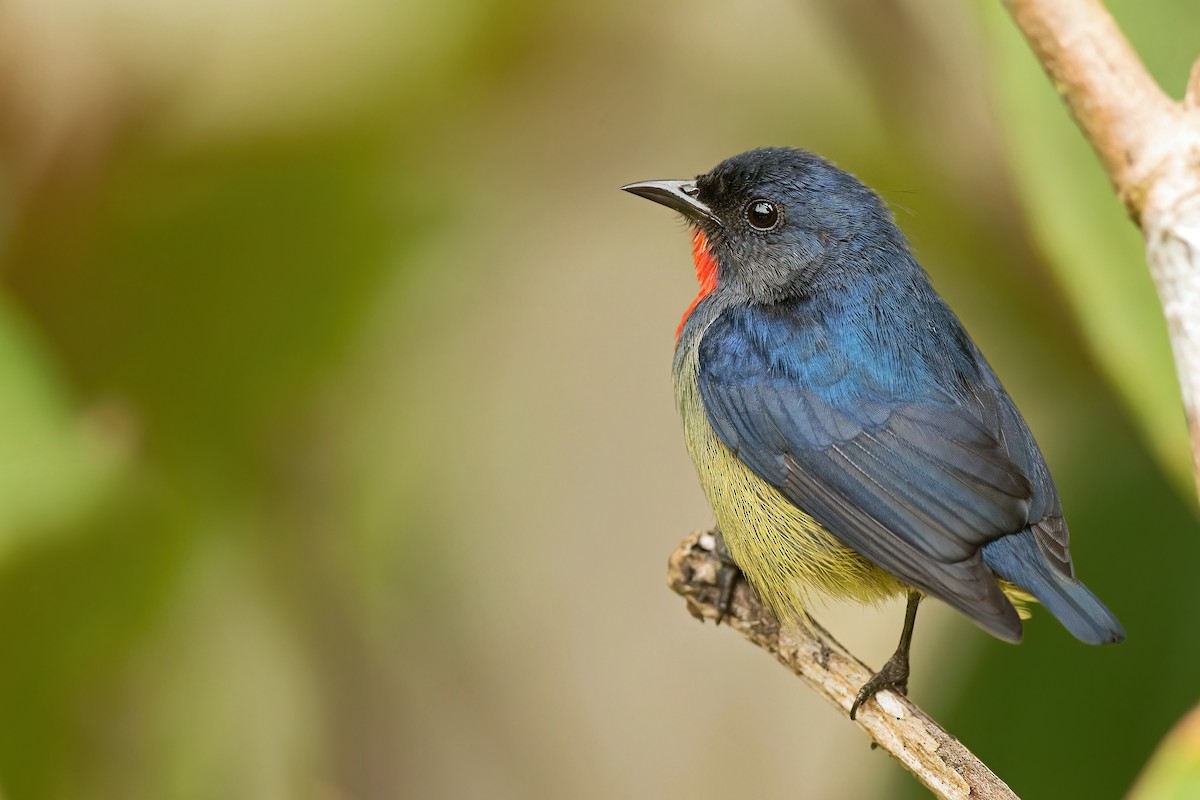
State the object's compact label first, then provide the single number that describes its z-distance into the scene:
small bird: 4.50
